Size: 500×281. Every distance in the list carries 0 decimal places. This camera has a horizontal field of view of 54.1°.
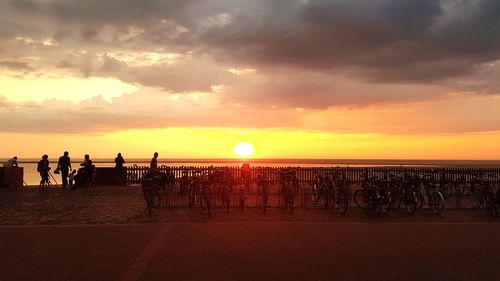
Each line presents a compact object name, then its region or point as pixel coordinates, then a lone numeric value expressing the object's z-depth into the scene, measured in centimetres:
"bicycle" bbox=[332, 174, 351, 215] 1482
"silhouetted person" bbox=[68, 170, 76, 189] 2431
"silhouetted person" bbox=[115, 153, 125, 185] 2677
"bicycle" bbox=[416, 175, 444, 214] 1478
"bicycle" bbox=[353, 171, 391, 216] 1455
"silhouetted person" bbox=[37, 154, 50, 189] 2512
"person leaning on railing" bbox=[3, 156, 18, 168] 2598
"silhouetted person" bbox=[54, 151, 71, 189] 2400
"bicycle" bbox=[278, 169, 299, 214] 1520
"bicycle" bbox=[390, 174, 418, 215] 1491
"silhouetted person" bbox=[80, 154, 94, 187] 2531
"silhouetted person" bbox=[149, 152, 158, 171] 2343
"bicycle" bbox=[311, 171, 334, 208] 1642
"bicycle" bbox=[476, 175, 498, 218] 1456
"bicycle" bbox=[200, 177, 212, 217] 1471
